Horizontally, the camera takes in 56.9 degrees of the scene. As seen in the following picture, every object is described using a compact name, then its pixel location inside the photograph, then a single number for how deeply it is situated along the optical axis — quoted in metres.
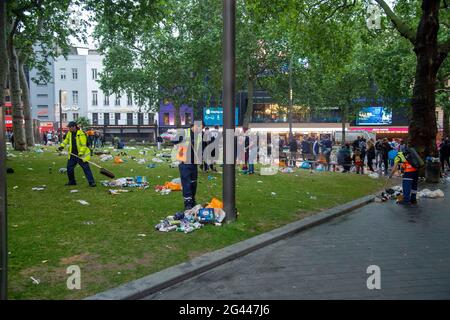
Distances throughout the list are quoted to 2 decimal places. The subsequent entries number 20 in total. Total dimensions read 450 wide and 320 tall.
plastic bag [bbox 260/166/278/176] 16.00
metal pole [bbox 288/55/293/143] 31.40
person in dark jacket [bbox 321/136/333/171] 20.27
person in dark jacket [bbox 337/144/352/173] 19.23
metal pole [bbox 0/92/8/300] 3.40
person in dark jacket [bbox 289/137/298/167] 21.88
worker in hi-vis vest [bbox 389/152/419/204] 10.58
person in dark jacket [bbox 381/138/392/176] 19.44
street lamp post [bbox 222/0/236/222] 7.11
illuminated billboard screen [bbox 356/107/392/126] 53.72
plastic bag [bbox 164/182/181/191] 10.78
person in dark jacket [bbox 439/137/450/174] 20.39
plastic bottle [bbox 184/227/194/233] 6.76
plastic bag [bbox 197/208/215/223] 7.29
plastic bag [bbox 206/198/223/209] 7.71
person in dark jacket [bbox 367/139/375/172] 20.00
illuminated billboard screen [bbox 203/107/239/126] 41.94
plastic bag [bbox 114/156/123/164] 17.88
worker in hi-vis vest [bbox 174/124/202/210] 8.00
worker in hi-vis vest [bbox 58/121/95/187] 10.77
